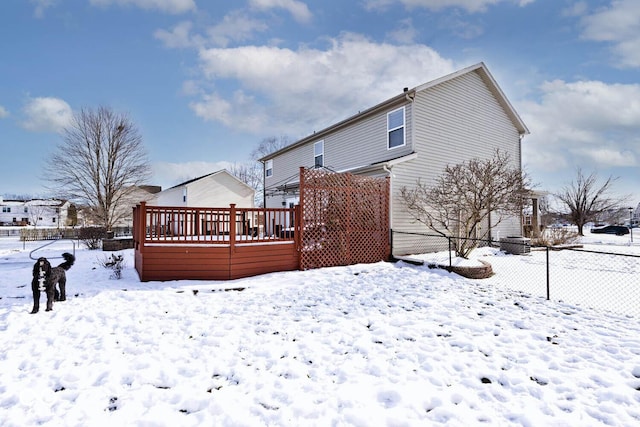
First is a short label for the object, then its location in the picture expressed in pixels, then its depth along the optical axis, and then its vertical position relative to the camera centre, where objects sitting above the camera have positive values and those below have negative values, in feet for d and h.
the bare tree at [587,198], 73.20 +5.14
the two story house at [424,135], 34.45 +11.59
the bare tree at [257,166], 123.13 +24.47
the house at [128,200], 64.26 +5.60
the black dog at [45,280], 15.94 -3.06
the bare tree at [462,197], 31.35 +2.54
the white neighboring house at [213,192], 77.20 +8.20
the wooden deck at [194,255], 22.95 -2.52
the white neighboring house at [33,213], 170.40 +7.29
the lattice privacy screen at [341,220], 27.30 +0.11
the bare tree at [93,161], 60.70 +12.98
